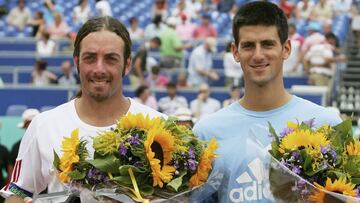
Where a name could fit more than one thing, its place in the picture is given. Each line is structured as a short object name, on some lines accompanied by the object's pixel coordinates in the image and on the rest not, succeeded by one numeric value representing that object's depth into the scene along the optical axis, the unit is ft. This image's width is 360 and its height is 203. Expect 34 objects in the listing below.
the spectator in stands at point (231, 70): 61.11
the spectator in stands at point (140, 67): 59.47
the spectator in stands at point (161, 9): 77.19
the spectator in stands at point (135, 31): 70.95
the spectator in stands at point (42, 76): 63.46
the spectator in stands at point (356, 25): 71.61
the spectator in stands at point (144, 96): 52.65
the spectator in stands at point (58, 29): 72.59
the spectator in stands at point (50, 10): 77.92
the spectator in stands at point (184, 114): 33.84
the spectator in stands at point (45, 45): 68.85
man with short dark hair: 15.28
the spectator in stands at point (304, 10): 73.92
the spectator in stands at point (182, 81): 60.47
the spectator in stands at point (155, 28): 69.89
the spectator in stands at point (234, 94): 54.03
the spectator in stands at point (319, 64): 58.23
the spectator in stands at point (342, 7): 75.56
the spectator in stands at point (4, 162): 34.06
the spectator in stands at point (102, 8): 73.26
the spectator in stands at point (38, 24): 74.73
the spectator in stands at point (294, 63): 59.36
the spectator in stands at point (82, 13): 77.67
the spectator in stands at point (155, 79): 60.39
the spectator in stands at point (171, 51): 64.64
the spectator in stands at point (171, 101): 54.85
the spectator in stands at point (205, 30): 69.31
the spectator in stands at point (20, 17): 79.66
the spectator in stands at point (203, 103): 54.80
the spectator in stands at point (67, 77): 62.59
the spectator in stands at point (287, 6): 71.77
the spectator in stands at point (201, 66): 62.39
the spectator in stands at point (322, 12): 72.18
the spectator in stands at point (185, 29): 70.33
